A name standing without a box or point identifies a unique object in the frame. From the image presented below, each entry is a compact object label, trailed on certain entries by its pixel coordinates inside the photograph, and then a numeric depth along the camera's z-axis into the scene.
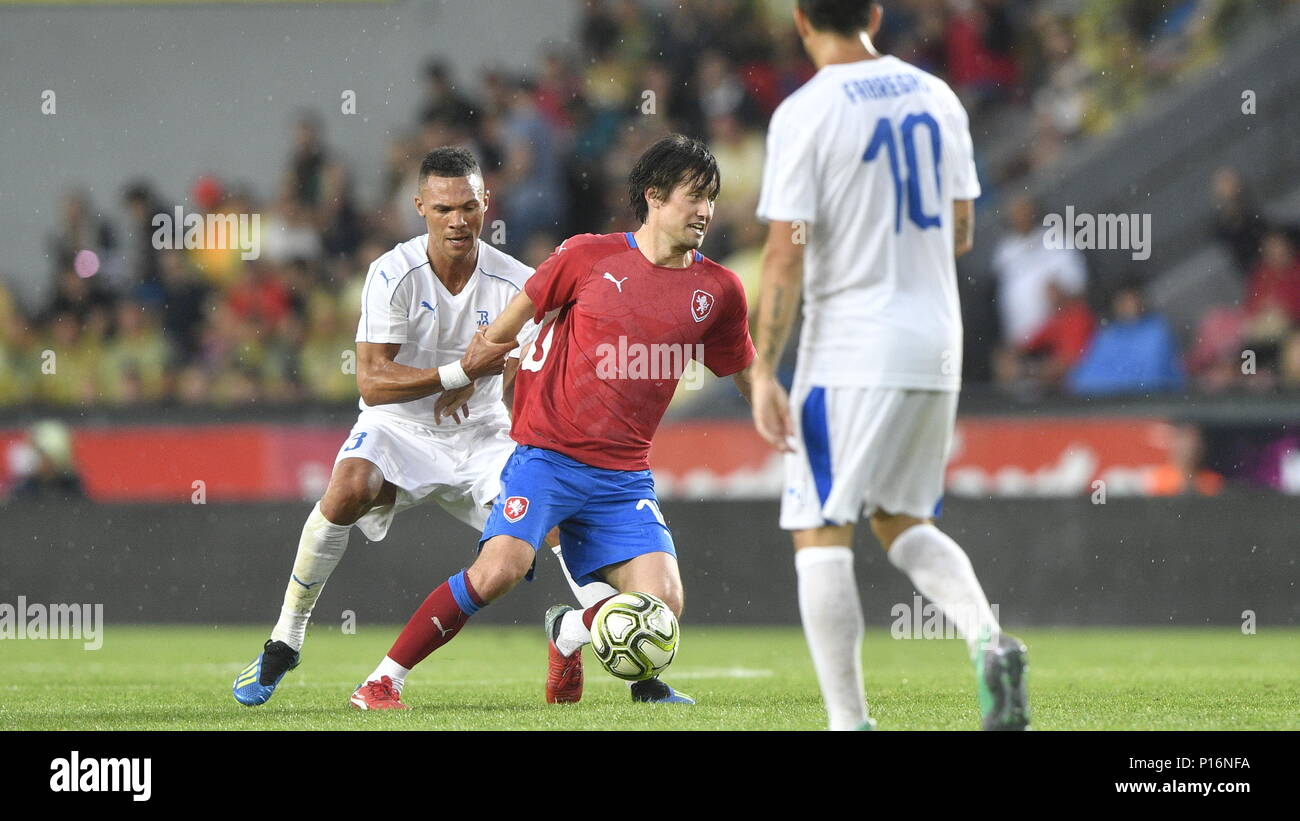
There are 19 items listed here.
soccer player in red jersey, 5.75
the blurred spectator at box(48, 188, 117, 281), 14.35
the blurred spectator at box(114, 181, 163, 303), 13.87
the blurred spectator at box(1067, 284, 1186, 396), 11.27
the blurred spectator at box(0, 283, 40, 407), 13.91
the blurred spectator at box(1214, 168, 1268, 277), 12.09
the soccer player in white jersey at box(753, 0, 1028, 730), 4.32
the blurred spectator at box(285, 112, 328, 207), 14.30
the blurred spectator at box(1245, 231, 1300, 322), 11.55
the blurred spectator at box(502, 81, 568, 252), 13.29
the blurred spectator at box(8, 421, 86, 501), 11.48
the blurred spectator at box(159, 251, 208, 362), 13.44
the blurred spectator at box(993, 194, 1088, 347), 11.91
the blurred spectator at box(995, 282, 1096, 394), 11.55
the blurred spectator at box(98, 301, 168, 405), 13.19
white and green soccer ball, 5.64
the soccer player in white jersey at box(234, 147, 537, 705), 6.26
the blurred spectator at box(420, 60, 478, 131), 14.19
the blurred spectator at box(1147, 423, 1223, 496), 10.78
